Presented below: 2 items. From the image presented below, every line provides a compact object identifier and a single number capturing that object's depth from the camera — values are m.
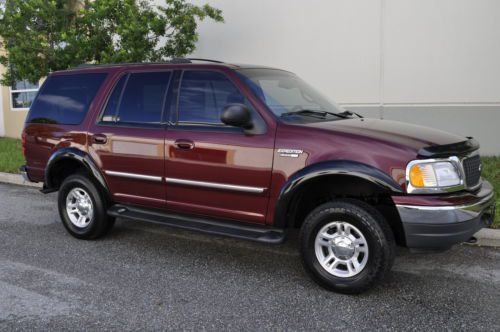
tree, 9.14
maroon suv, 3.66
